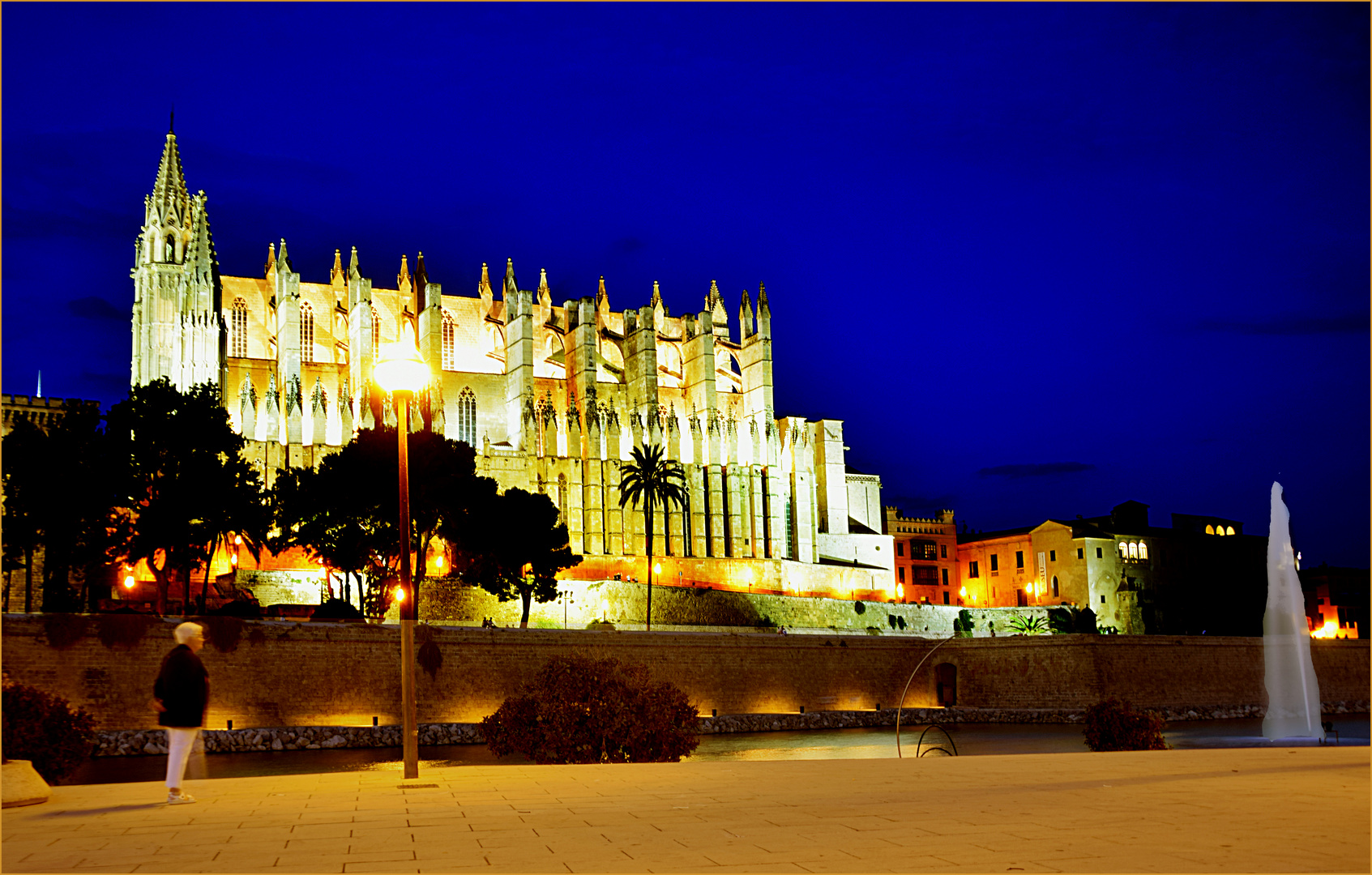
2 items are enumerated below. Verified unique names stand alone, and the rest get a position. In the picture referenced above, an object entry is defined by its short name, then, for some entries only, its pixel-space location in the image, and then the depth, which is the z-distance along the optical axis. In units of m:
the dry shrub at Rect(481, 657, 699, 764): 18.30
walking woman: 10.44
